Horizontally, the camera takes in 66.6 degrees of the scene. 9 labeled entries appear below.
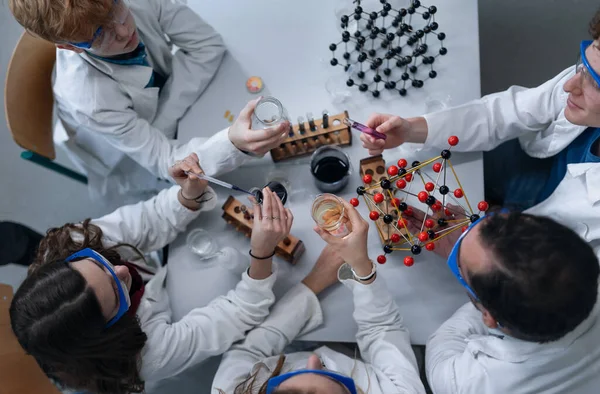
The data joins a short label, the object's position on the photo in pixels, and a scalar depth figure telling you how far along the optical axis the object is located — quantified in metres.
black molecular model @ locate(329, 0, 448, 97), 1.34
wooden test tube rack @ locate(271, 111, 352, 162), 1.31
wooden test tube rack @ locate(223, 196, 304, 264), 1.27
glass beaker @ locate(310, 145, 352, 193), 1.28
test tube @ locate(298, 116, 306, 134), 1.30
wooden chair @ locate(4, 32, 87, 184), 1.36
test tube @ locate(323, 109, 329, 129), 1.28
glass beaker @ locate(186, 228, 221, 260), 1.32
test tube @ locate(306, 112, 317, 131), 1.30
